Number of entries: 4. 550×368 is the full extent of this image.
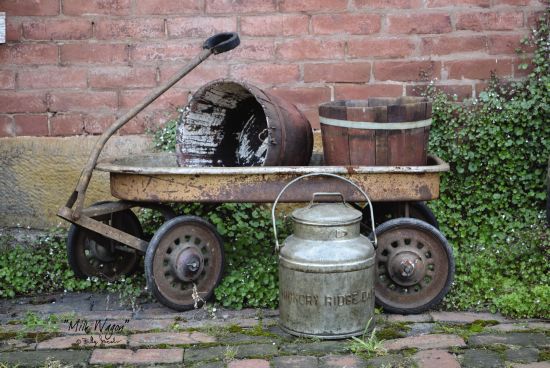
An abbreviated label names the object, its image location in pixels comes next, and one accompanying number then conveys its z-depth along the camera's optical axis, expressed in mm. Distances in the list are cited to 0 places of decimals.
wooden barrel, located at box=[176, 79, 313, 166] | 4863
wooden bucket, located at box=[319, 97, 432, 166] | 4645
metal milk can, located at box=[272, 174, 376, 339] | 4250
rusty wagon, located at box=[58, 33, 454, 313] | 4648
